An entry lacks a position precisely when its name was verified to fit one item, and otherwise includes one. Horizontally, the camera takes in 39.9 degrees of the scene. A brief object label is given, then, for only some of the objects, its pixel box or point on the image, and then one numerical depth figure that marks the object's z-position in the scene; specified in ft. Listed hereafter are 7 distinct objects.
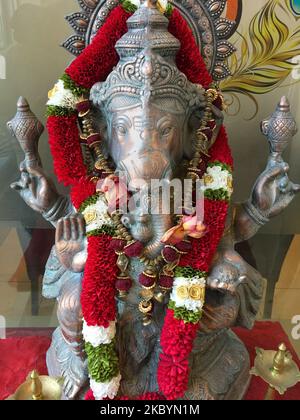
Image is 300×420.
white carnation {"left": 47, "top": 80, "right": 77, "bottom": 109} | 3.59
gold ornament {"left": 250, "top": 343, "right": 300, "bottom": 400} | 3.44
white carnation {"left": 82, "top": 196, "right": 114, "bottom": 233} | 3.51
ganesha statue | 3.30
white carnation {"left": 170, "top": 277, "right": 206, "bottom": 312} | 3.40
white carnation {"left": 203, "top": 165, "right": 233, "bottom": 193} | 3.65
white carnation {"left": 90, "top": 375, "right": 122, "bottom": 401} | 3.46
